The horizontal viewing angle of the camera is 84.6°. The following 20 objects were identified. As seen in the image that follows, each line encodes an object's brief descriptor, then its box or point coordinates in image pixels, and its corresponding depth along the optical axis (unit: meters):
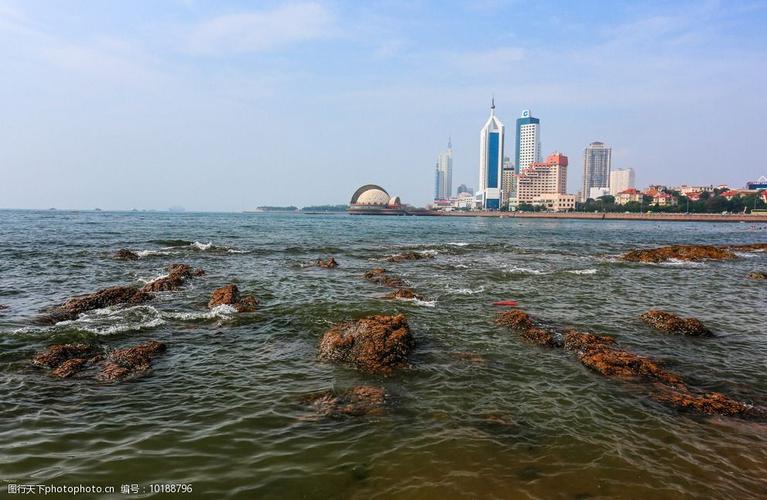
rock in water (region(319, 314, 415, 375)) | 8.75
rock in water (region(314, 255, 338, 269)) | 23.71
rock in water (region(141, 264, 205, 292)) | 16.05
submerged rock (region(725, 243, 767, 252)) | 36.59
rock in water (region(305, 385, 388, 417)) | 6.68
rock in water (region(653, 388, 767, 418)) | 6.81
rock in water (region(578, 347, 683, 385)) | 8.15
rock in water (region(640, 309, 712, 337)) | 11.26
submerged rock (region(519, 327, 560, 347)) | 10.21
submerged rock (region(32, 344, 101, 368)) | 8.36
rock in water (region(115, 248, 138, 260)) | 25.71
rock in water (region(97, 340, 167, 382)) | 7.94
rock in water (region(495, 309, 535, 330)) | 11.55
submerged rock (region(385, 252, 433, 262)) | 27.73
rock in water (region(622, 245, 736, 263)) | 28.28
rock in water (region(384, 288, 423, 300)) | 15.21
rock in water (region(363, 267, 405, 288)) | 18.25
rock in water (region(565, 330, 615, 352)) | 9.73
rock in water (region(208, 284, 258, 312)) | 13.30
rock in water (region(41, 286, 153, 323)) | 11.86
